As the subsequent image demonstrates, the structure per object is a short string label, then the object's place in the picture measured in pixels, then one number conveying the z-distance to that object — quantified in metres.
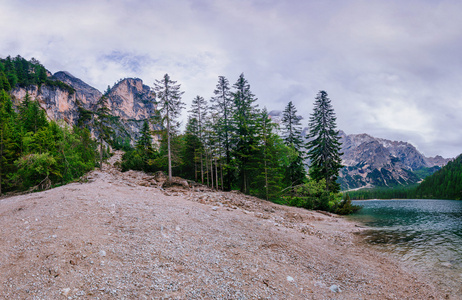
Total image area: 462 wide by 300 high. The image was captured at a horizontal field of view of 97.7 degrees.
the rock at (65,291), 4.11
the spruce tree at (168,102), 25.80
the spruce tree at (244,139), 28.22
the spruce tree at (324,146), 34.00
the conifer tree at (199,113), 32.56
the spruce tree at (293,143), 35.81
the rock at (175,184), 22.27
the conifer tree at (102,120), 38.75
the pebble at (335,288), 5.93
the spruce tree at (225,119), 29.20
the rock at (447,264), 9.18
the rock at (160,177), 27.27
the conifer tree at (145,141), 50.03
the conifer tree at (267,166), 27.78
